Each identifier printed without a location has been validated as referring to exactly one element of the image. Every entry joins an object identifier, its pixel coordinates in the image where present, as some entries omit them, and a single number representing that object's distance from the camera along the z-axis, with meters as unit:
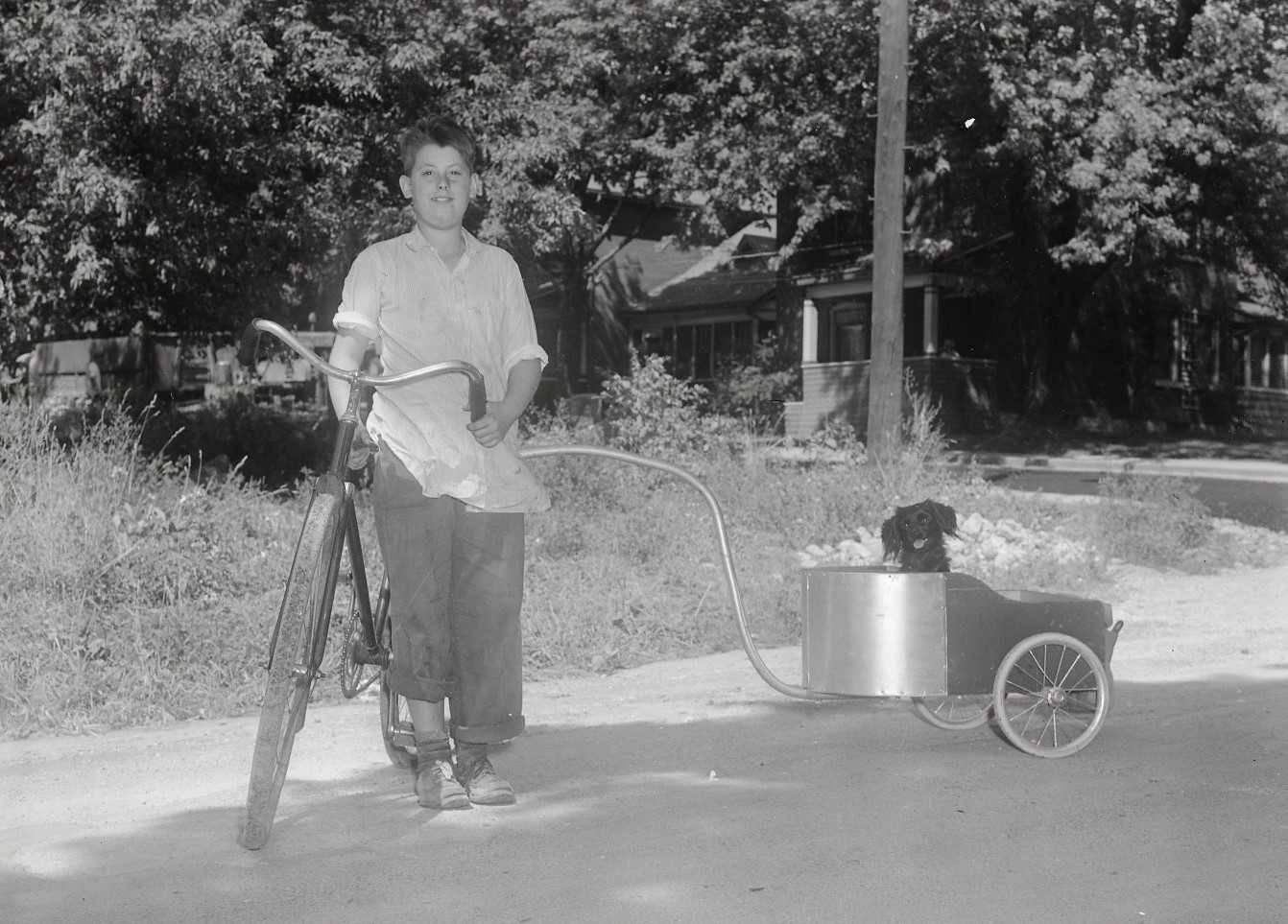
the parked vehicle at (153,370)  26.95
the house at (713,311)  43.81
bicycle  4.03
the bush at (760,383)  36.16
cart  5.20
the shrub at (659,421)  13.74
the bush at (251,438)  16.73
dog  5.31
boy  4.47
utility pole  14.80
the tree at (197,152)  12.84
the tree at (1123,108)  24.30
